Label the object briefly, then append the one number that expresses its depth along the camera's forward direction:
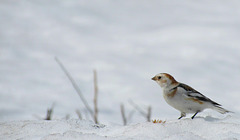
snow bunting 9.39
